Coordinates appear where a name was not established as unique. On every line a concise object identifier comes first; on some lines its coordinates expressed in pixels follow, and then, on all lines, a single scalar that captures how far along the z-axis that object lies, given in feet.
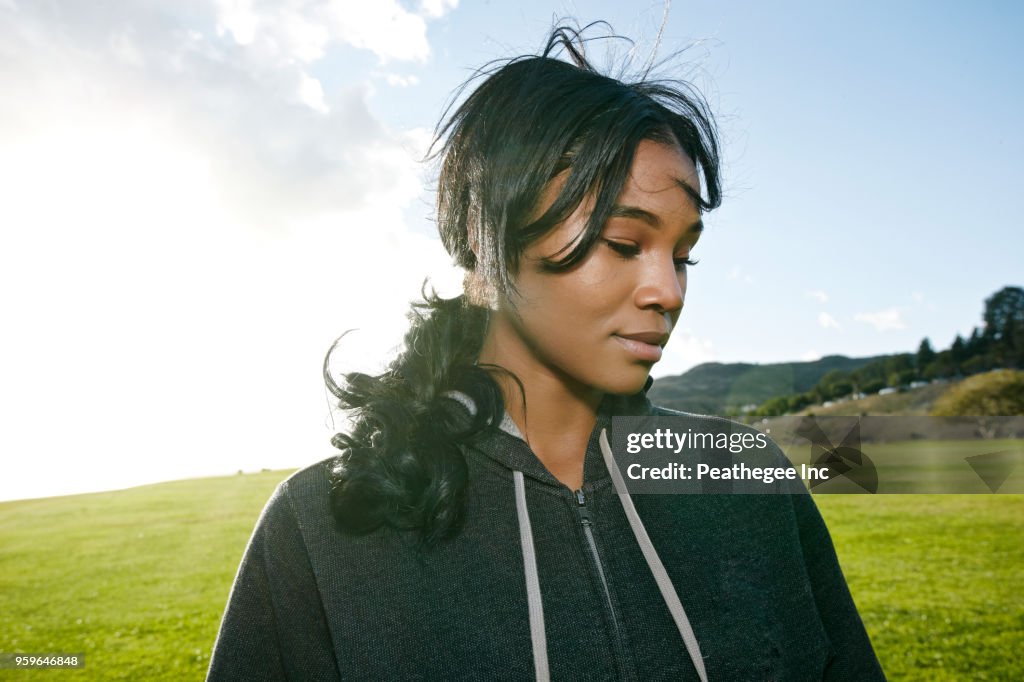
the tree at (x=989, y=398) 96.84
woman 1.49
